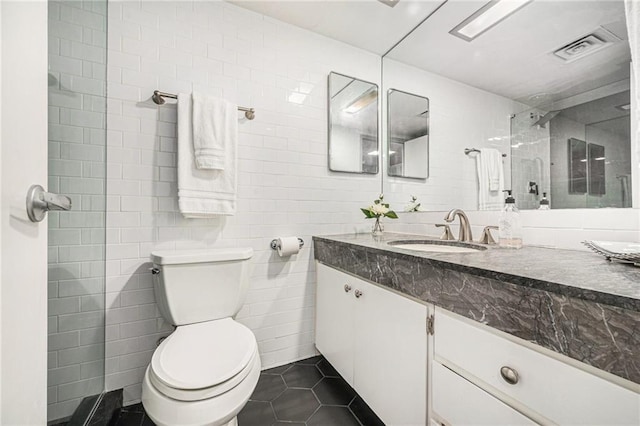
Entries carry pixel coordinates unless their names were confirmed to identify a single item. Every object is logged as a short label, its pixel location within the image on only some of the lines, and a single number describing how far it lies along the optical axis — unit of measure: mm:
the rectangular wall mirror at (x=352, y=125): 1957
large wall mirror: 1018
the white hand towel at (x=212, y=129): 1455
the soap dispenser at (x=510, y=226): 1182
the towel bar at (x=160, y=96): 1403
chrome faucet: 1424
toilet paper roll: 1685
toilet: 878
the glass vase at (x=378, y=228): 1912
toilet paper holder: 1725
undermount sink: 1367
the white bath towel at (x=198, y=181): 1432
